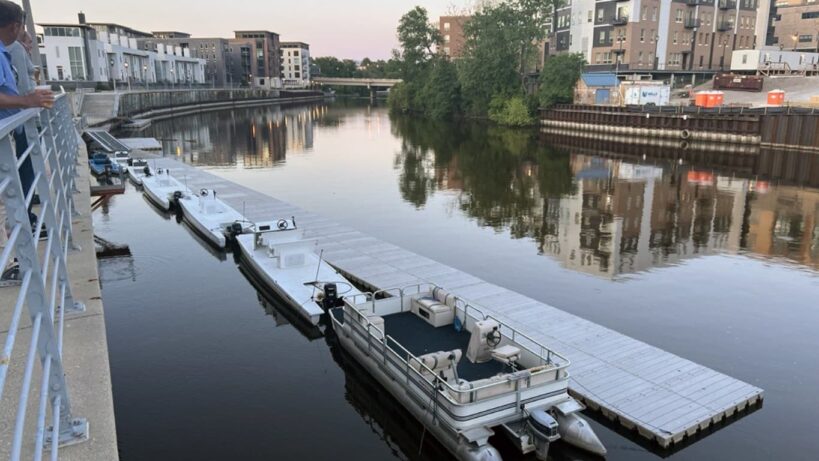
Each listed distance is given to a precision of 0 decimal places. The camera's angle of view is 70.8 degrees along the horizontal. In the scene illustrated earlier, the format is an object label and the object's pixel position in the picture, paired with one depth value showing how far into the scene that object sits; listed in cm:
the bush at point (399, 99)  14912
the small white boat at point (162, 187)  3841
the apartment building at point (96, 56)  11500
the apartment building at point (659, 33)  10425
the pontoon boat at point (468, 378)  1292
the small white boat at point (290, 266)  2105
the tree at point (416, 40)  14038
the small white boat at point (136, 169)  4701
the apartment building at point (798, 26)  12631
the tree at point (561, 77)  10019
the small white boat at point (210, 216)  2989
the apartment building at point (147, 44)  18335
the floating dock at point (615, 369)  1444
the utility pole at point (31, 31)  1914
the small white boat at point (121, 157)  5209
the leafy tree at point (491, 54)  10512
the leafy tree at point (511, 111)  10344
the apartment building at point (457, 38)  19578
